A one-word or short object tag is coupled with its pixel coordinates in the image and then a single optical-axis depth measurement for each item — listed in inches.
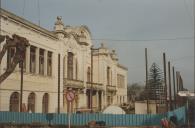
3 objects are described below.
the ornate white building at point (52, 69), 1124.5
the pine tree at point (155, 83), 2831.0
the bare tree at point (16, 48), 613.6
